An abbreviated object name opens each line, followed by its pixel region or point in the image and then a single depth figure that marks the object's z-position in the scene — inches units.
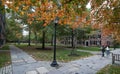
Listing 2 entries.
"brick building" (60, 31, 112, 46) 1083.2
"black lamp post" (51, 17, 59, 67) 214.1
